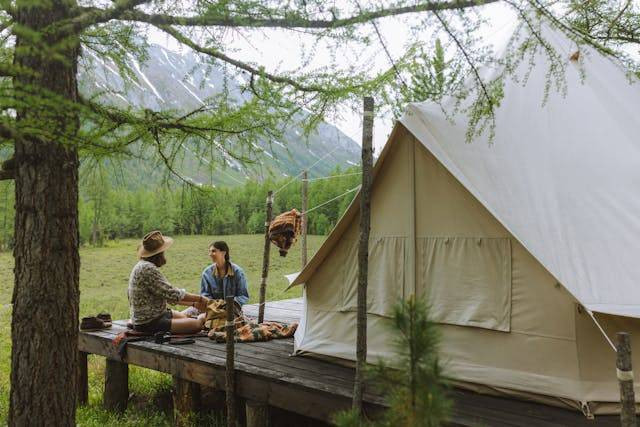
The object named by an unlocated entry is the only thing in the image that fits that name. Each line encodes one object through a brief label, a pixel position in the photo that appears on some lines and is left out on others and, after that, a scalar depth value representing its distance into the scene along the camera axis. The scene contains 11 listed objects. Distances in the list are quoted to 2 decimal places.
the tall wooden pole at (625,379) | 2.60
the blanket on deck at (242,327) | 5.60
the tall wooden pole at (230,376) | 4.40
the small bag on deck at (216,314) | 5.91
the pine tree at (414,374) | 1.37
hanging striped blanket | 5.97
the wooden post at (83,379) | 6.17
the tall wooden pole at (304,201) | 8.86
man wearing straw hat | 5.38
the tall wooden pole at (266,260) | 6.28
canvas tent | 3.58
